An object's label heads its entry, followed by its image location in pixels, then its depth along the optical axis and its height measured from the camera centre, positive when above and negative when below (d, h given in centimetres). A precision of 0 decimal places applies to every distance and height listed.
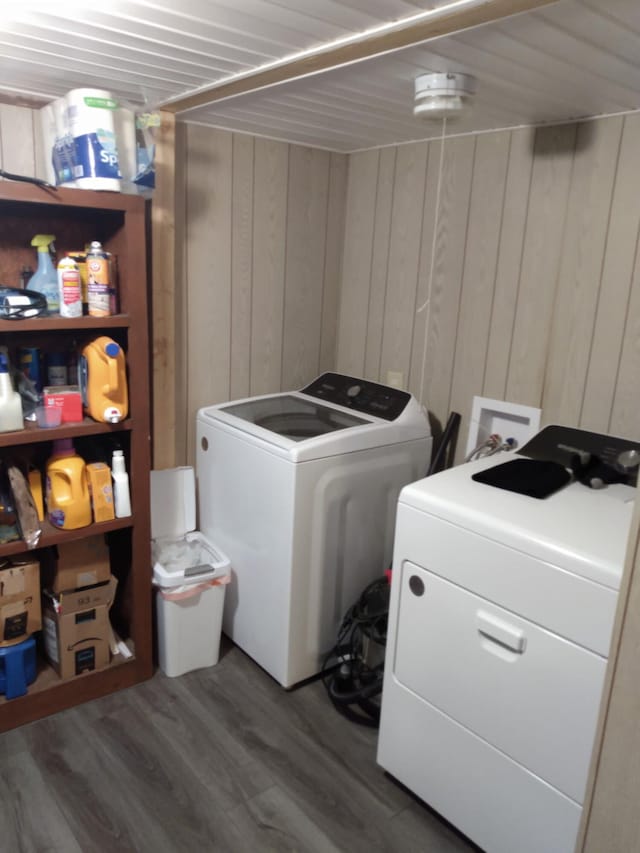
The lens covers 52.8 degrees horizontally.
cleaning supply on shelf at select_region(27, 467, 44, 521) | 204 -70
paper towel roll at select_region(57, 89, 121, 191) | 176 +34
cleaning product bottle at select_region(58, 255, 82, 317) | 187 -7
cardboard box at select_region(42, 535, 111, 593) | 207 -96
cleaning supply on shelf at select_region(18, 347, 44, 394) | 203 -31
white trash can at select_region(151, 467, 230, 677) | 223 -107
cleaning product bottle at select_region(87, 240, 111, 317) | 192 -5
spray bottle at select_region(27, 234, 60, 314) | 194 -5
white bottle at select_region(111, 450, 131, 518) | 207 -69
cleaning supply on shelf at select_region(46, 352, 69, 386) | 206 -33
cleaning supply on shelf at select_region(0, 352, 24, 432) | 182 -40
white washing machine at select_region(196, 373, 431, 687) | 211 -77
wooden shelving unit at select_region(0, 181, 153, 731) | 188 -28
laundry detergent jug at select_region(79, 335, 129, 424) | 194 -34
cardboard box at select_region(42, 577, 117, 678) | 208 -117
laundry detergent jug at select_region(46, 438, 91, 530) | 198 -69
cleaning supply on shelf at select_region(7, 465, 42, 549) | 193 -73
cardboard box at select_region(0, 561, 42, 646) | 196 -103
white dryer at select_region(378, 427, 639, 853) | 137 -83
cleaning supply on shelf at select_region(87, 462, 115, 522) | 204 -69
